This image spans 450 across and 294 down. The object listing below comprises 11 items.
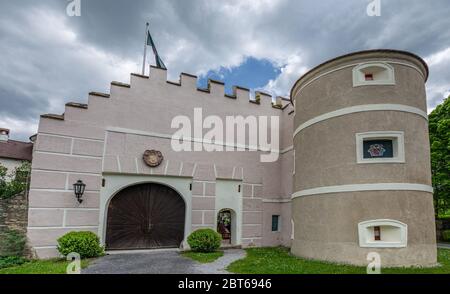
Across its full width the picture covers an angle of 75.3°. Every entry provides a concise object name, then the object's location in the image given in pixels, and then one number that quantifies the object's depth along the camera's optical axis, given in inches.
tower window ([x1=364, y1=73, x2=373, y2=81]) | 364.2
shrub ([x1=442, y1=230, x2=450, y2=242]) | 670.0
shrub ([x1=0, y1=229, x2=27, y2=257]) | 360.8
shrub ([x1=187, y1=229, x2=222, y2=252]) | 424.5
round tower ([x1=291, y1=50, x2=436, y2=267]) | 323.3
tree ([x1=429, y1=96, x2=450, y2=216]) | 685.3
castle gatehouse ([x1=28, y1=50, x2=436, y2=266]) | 332.8
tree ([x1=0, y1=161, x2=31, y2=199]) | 435.5
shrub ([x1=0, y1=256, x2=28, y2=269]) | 326.3
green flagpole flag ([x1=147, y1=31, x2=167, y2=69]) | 530.6
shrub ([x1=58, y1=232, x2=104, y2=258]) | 357.0
